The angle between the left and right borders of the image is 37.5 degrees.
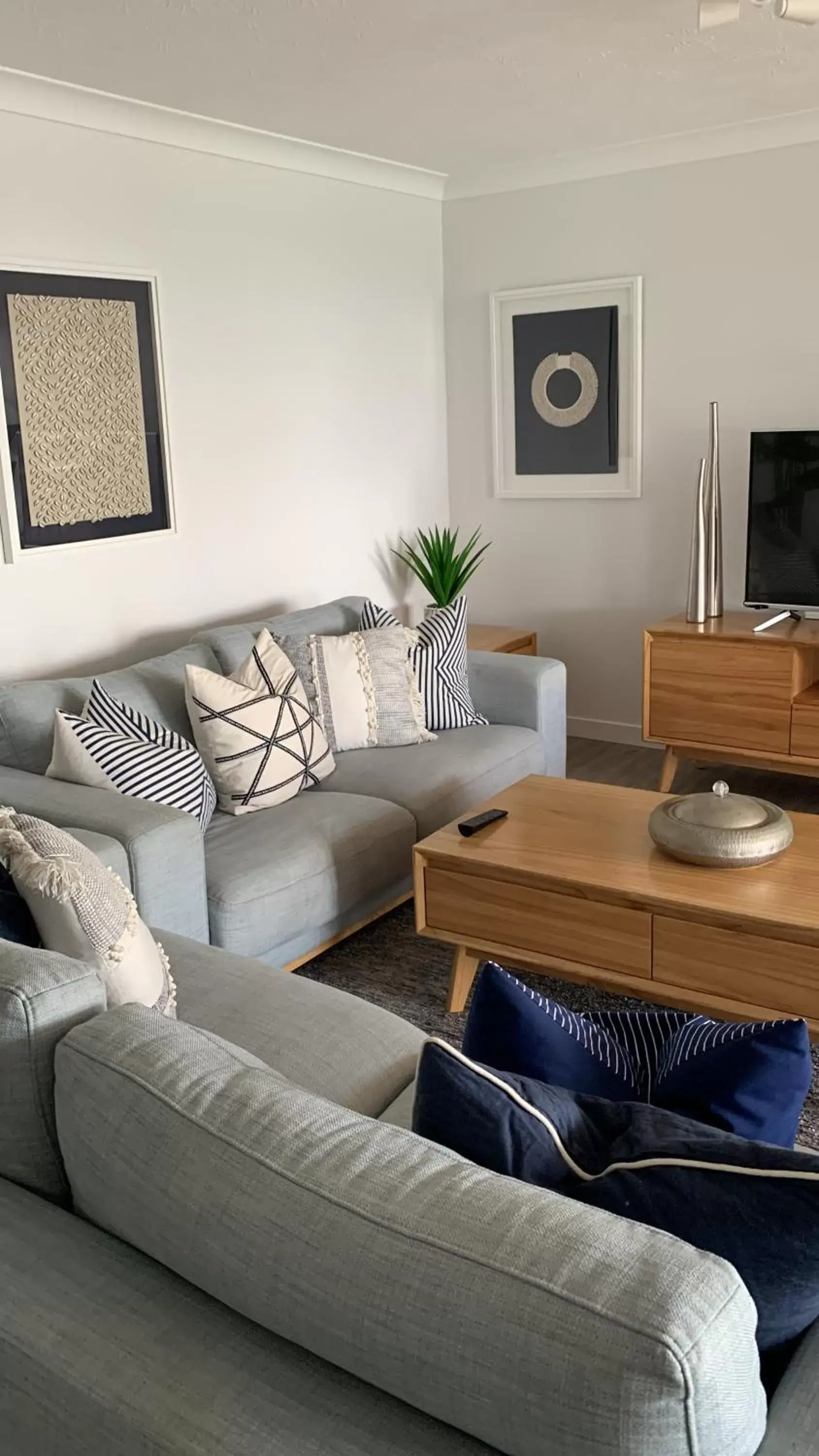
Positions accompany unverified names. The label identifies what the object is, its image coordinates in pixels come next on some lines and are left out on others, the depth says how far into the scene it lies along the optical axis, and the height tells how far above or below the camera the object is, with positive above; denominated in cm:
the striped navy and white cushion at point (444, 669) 389 -63
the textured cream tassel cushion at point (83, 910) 181 -64
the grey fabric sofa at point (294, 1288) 90 -67
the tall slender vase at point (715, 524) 436 -23
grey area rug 292 -128
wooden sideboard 415 -81
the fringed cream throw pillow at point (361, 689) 370 -65
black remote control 294 -85
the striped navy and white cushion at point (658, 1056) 132 -70
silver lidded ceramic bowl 265 -80
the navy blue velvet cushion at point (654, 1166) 103 -65
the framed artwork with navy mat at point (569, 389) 478 +31
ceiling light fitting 261 +98
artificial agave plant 495 -39
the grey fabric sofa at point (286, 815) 268 -88
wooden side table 480 -68
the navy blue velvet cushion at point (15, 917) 181 -64
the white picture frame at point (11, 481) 339 +2
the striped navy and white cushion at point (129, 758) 292 -66
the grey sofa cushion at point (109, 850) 250 -75
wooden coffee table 248 -95
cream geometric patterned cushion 326 -70
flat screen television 421 -21
